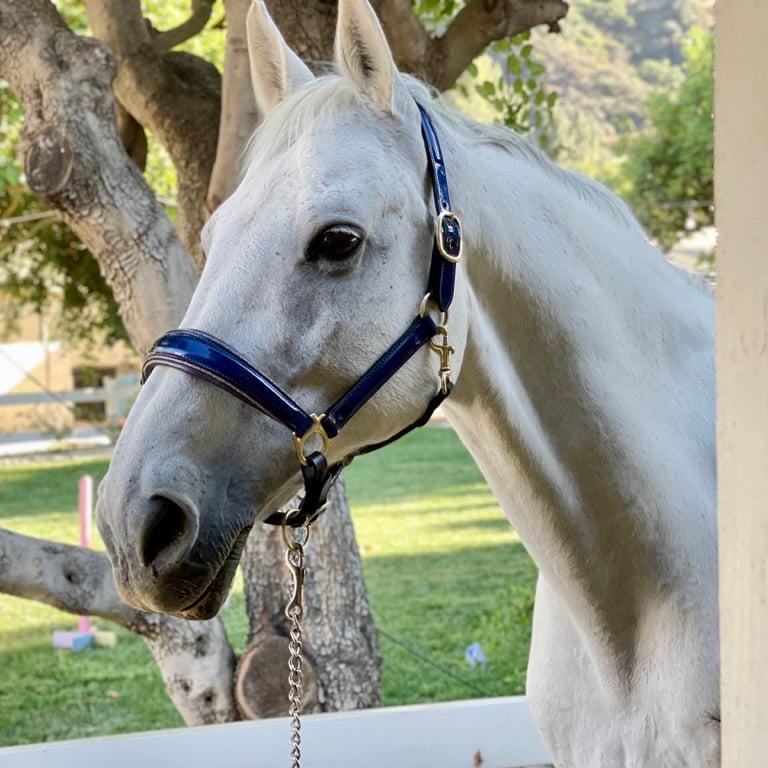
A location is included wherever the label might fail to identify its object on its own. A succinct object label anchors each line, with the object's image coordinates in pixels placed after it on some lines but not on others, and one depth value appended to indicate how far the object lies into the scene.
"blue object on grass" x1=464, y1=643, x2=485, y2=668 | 5.77
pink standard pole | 6.76
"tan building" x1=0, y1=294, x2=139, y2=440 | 14.29
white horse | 1.34
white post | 1.06
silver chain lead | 1.53
